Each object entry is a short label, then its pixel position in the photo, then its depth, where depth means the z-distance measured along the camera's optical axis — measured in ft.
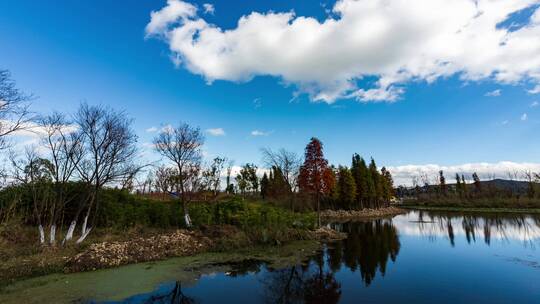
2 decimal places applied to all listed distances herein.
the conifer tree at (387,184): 205.58
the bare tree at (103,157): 53.83
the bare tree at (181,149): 68.91
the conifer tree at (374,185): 181.06
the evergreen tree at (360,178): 177.58
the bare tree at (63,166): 50.88
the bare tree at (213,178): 133.18
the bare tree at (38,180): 52.75
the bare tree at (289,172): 126.21
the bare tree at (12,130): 37.09
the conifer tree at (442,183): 251.64
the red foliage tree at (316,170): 90.89
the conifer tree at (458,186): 227.81
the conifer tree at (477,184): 228.63
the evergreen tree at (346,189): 169.27
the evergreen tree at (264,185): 204.17
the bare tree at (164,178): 97.36
